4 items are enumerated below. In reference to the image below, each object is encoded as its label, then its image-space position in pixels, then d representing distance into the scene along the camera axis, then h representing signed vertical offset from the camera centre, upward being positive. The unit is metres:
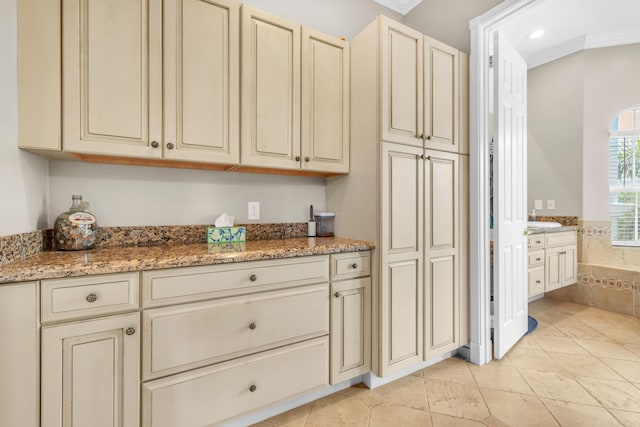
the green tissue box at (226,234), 1.75 -0.13
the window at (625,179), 3.34 +0.41
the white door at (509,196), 2.11 +0.14
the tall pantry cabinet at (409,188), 1.75 +0.17
